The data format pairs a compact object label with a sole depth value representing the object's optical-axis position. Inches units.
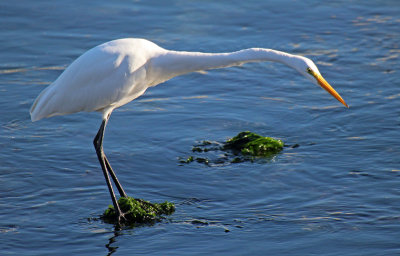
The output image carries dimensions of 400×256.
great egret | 506.6
